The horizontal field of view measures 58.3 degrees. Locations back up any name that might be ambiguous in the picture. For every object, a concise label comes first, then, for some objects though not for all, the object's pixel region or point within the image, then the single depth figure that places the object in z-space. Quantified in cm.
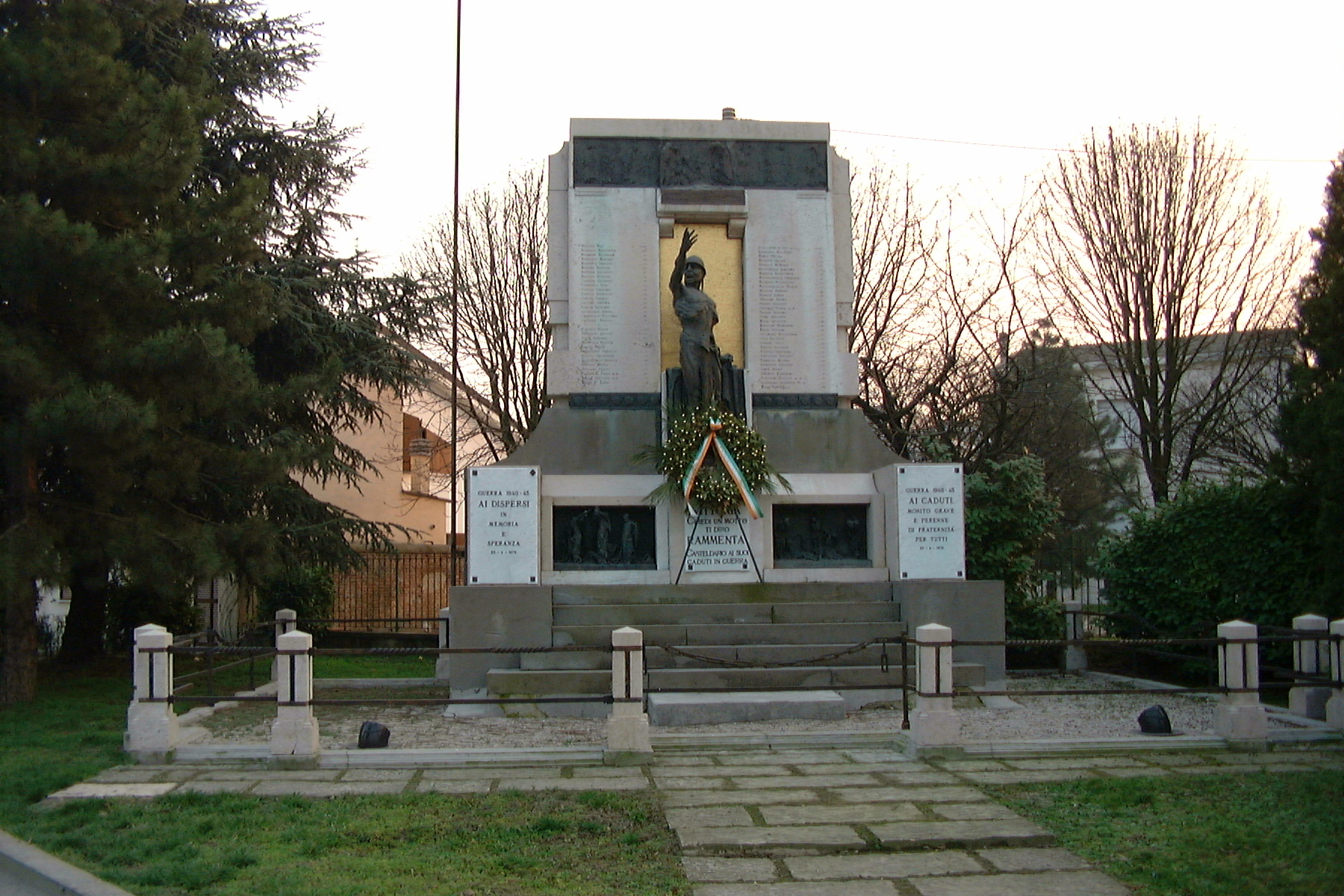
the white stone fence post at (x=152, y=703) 996
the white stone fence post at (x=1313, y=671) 1188
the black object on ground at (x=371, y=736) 1036
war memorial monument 1373
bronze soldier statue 1547
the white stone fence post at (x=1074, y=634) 1701
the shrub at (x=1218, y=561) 1452
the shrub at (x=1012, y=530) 1811
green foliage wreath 1480
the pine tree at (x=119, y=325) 1271
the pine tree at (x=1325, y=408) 1313
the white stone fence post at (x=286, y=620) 1477
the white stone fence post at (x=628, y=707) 973
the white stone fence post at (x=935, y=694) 1004
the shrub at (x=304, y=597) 2230
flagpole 2277
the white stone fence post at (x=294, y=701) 977
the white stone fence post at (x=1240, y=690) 1037
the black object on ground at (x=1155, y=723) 1085
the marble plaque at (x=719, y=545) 1517
